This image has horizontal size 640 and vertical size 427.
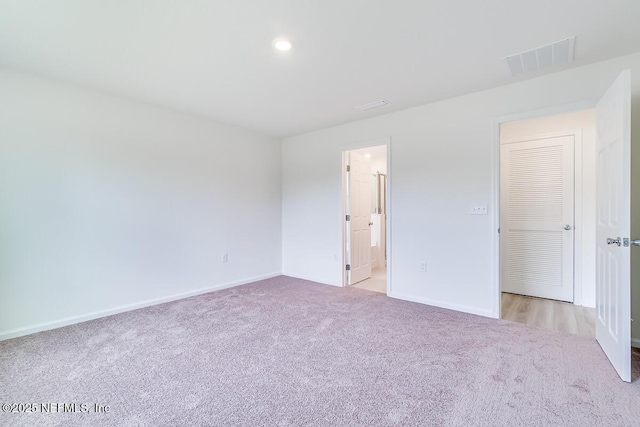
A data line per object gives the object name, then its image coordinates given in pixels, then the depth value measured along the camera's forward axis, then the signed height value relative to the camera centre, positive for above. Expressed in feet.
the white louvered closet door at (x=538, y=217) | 11.46 -0.42
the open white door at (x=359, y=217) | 14.28 -0.41
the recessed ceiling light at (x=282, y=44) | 6.87 +4.09
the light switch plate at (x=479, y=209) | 9.83 -0.05
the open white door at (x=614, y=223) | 5.95 -0.38
